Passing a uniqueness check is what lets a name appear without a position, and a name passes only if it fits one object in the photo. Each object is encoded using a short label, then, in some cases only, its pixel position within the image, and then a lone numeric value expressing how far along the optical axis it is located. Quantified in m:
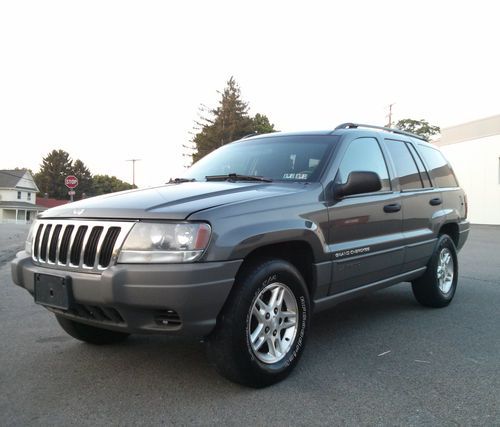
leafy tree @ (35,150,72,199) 93.12
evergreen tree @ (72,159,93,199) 94.94
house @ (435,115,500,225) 26.70
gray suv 2.92
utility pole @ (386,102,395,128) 52.39
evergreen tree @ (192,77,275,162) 52.34
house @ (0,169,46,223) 62.19
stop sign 20.83
